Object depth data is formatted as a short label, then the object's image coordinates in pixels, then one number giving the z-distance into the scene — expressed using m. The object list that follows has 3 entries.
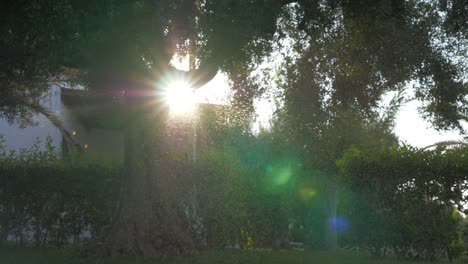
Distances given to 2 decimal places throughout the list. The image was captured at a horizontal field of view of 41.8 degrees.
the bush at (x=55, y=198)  14.80
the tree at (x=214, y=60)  11.24
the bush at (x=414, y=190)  12.05
